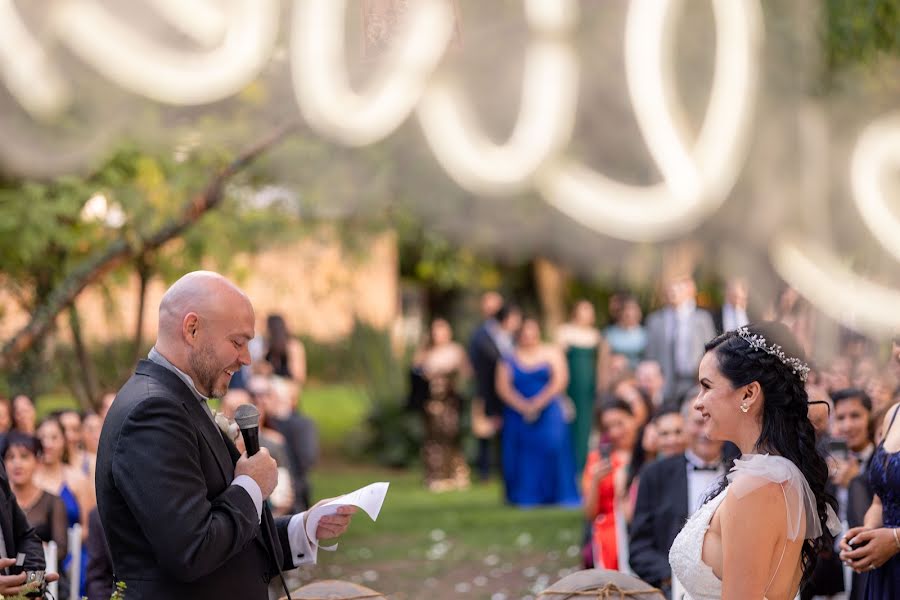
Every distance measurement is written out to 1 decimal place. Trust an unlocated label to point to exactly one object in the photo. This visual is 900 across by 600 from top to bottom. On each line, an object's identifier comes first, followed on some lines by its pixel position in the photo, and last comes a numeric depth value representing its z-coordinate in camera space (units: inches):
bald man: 151.6
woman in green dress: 627.5
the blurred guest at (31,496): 284.0
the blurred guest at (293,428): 381.4
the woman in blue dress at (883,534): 210.5
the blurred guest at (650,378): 449.7
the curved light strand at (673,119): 414.3
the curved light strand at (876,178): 507.2
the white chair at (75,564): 287.1
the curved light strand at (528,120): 412.5
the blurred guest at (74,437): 341.4
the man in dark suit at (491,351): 608.4
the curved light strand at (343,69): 381.7
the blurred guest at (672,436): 287.0
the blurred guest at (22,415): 354.3
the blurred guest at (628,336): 603.2
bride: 155.9
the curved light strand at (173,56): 371.6
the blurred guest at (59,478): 317.4
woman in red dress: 306.7
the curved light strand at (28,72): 386.3
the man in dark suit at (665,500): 263.0
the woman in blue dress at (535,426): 574.6
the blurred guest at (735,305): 452.5
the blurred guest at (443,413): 636.7
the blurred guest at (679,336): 524.4
